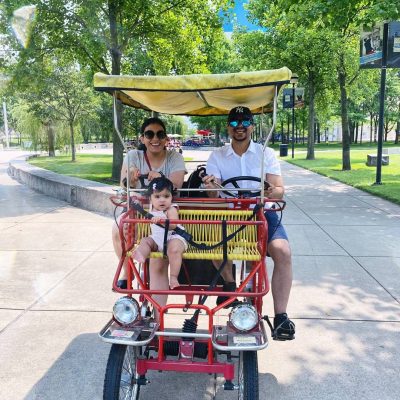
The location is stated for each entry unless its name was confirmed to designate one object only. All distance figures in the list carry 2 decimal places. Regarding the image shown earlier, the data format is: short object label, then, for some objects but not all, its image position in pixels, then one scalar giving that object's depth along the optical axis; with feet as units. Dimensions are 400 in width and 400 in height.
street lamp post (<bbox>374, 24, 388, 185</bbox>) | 38.60
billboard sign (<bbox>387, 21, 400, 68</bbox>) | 38.27
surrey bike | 8.79
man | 11.43
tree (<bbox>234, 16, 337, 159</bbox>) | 67.21
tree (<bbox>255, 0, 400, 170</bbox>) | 27.32
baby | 10.17
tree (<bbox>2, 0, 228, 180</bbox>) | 39.45
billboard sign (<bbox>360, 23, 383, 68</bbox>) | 39.55
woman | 12.38
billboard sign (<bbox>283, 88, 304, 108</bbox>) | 78.79
